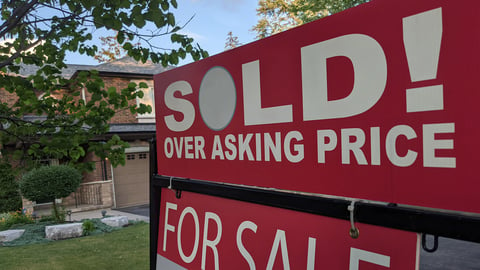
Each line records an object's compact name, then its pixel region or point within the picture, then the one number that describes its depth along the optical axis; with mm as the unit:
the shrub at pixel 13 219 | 13273
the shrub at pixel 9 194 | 16062
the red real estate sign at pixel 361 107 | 959
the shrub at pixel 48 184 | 14273
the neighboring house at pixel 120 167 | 18438
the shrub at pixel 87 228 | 11911
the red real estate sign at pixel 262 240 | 1132
